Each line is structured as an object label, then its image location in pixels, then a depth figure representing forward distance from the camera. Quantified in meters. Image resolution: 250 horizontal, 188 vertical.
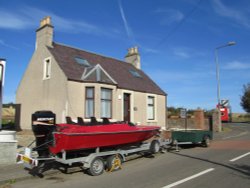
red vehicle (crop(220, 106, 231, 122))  43.92
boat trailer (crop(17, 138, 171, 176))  8.56
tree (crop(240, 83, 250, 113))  57.20
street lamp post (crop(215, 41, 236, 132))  28.65
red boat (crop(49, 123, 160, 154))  8.70
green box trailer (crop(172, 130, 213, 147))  14.81
